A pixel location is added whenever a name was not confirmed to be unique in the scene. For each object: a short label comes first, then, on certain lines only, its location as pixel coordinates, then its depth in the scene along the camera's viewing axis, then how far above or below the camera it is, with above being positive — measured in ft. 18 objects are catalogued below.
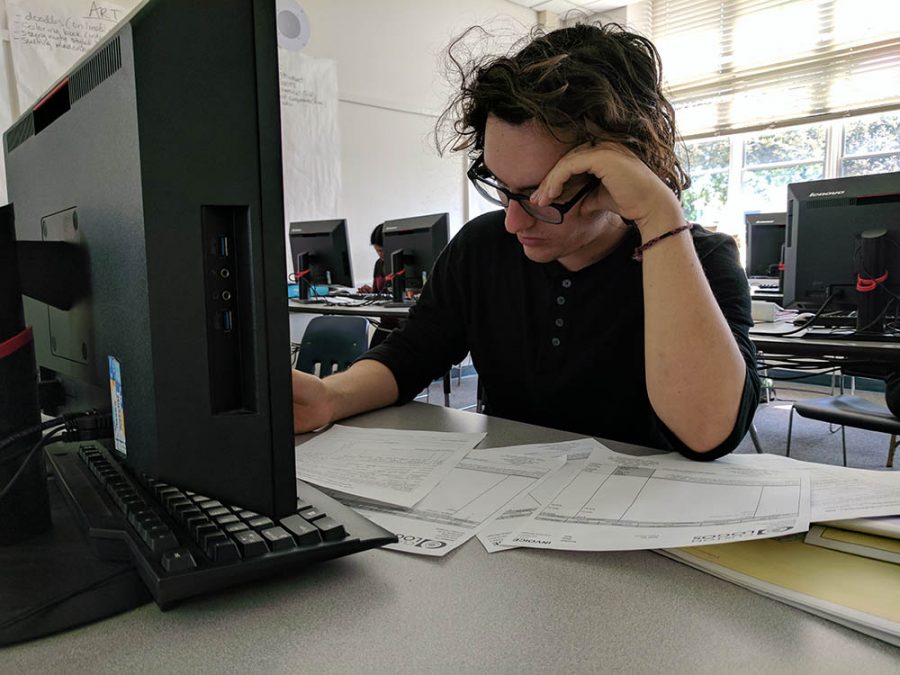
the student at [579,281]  2.60 -0.07
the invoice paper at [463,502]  1.80 -0.73
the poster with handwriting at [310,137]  13.96 +2.92
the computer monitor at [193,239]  1.35 +0.08
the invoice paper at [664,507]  1.71 -0.70
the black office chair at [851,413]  5.95 -1.45
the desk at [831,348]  5.42 -0.71
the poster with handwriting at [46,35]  10.64 +3.96
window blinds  14.78 +4.99
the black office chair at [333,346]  8.09 -0.93
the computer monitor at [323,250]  12.14 +0.41
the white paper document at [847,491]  1.74 -0.66
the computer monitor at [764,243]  11.71 +0.41
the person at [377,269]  12.71 +0.03
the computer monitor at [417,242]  10.71 +0.48
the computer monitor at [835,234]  6.03 +0.29
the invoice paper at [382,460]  2.18 -0.72
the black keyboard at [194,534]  1.38 -0.60
